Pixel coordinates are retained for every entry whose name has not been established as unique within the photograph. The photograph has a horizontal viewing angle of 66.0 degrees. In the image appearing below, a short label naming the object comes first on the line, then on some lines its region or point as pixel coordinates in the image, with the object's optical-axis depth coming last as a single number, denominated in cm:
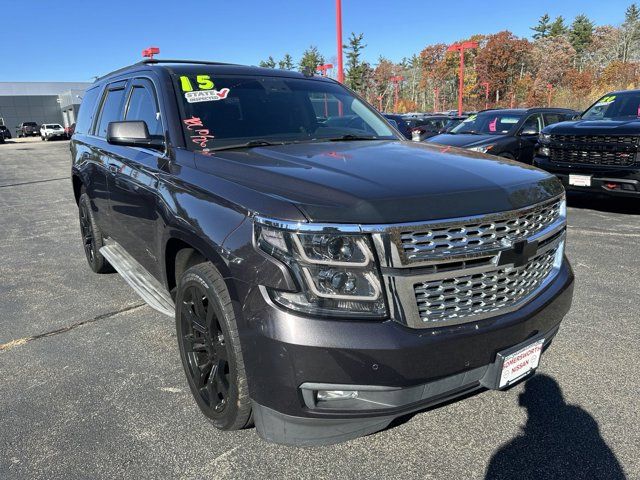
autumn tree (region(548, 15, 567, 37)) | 7550
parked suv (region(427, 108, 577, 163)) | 893
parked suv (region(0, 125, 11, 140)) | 4351
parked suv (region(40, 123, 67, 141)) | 4589
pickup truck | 681
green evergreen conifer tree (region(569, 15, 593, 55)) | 7275
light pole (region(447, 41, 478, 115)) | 2758
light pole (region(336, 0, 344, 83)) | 1234
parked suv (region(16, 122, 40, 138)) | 5359
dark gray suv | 189
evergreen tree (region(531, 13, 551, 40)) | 7712
